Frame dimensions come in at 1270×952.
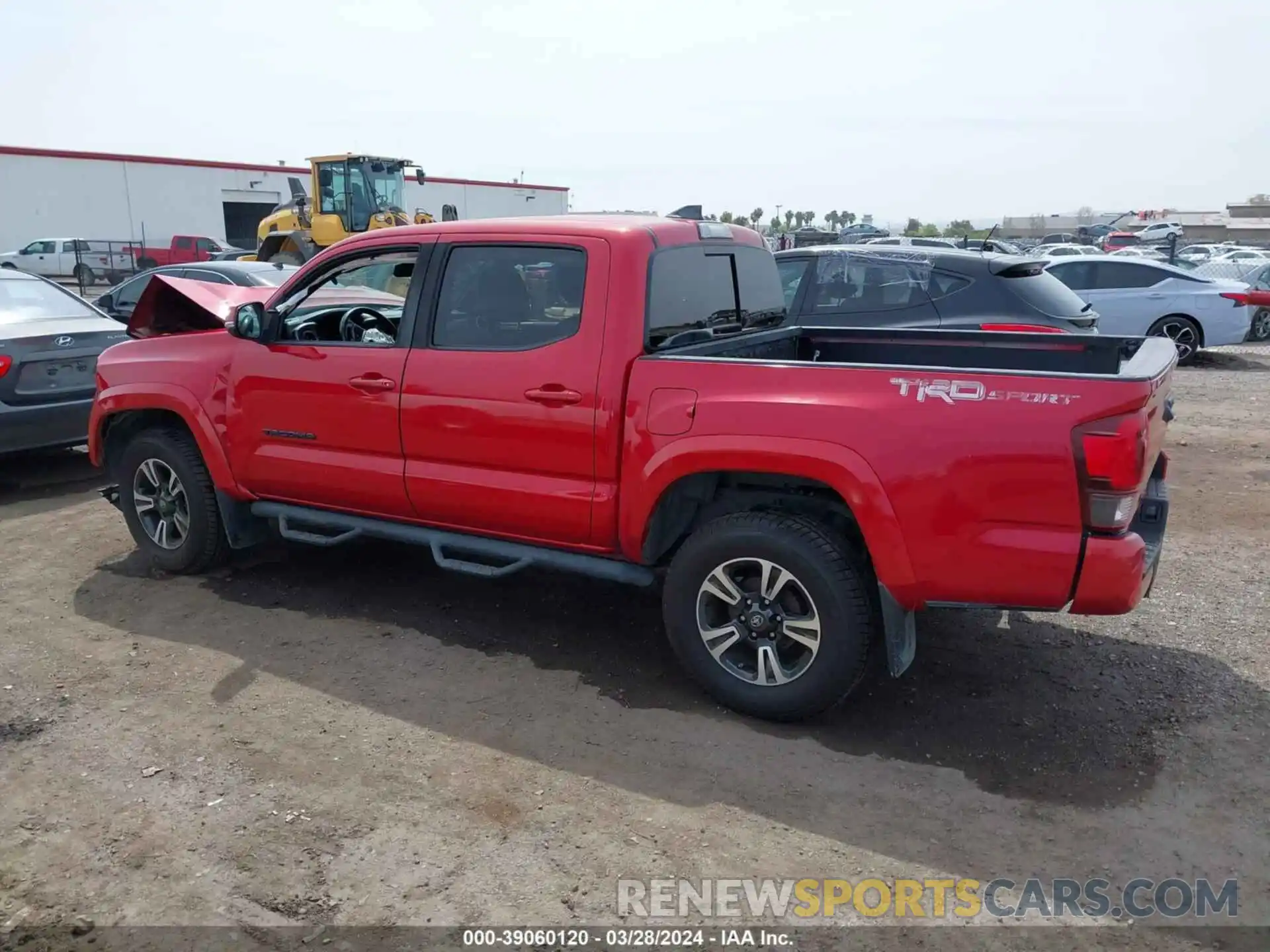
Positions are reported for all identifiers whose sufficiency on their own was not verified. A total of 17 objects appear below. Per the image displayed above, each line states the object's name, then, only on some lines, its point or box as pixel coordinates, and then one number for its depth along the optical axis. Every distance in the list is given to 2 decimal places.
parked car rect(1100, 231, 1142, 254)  42.62
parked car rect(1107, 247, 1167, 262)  24.58
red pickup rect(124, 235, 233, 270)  32.88
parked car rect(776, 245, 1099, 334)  7.71
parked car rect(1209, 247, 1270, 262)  28.87
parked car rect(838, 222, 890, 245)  32.31
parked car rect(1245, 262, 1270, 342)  13.59
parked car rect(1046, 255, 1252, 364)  13.80
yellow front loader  23.05
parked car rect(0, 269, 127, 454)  7.42
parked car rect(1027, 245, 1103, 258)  28.98
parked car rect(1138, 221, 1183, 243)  48.84
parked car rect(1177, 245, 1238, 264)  29.97
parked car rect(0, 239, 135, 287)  32.56
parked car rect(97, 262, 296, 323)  11.48
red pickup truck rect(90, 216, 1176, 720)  3.51
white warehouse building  38.94
